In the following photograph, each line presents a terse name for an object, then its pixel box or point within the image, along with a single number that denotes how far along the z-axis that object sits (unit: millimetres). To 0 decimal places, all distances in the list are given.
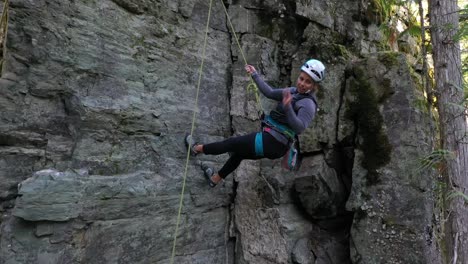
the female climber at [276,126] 4840
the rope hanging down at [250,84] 5803
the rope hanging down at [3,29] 3998
